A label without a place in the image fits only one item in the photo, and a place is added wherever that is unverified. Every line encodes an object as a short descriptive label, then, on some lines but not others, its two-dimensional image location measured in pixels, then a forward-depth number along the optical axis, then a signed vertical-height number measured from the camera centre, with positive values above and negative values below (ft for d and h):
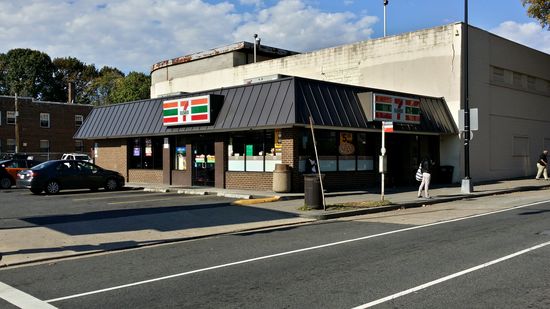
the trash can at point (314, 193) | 49.75 -3.64
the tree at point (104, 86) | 242.58 +35.67
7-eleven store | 63.36 +3.63
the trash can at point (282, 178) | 62.44 -2.67
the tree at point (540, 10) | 93.65 +28.24
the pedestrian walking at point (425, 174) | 60.54 -2.15
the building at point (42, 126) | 165.37 +11.18
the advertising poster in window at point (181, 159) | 79.92 -0.29
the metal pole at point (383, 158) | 53.31 -0.16
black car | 67.72 -2.73
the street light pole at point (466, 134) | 68.03 +3.16
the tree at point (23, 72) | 233.55 +41.17
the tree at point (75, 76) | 258.37 +43.35
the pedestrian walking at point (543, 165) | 90.51 -1.64
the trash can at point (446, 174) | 84.69 -3.02
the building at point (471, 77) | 85.35 +14.97
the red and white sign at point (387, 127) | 55.21 +3.31
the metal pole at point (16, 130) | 154.30 +8.75
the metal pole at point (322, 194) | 48.93 -3.73
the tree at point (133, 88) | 198.29 +27.80
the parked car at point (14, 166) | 84.56 -1.40
